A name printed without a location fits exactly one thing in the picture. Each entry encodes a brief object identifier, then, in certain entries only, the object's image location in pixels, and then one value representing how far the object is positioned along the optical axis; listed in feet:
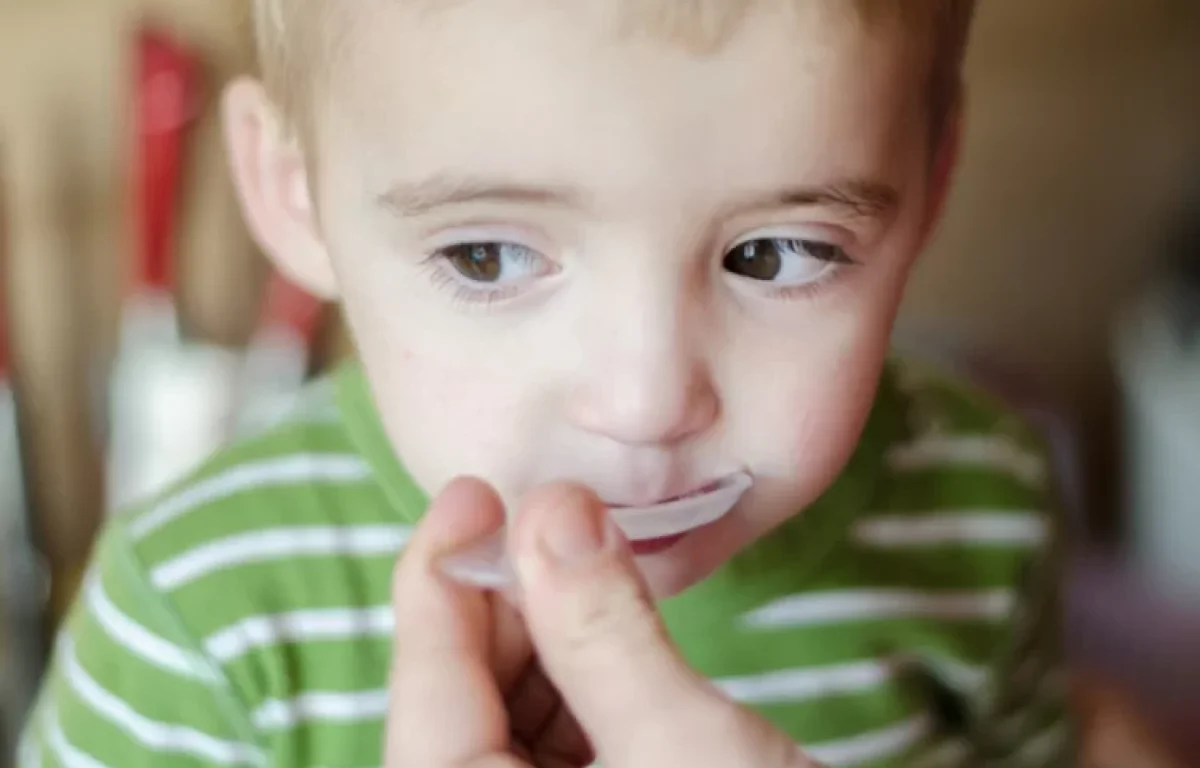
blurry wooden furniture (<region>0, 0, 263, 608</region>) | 2.79
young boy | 1.22
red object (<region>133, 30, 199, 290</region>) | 2.82
